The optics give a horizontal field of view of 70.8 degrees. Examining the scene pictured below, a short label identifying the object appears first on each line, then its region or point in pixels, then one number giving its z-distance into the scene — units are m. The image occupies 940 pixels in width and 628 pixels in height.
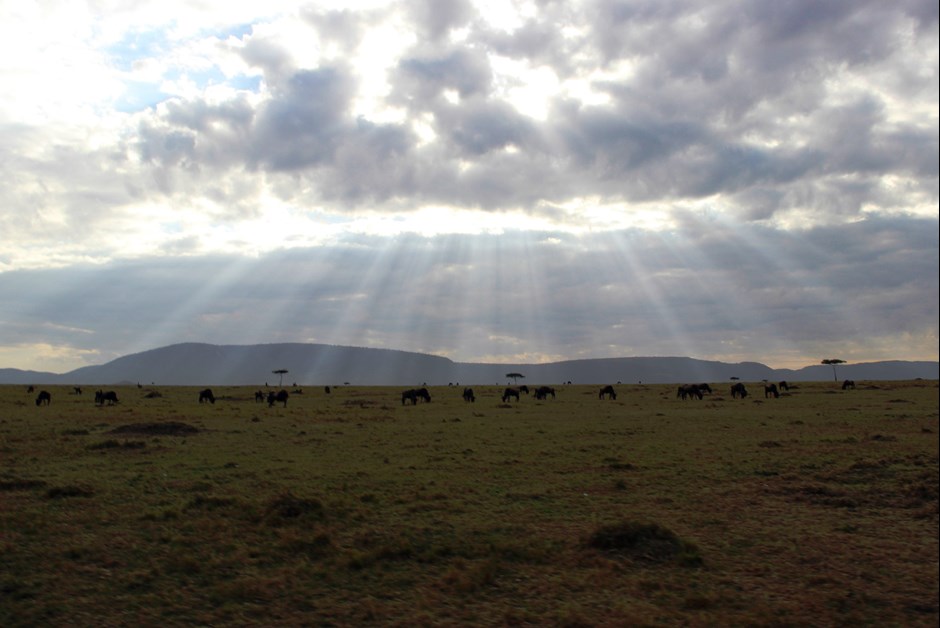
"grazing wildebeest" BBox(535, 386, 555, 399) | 68.19
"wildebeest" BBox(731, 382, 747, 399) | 66.47
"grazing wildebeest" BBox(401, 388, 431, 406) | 61.61
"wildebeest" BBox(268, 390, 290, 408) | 55.59
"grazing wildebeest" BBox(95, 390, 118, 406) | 56.79
